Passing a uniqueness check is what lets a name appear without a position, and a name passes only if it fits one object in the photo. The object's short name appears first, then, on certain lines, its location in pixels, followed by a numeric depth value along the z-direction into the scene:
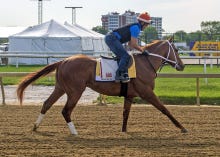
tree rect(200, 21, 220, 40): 86.34
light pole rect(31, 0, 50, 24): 65.62
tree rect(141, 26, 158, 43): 41.92
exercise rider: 10.92
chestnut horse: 10.93
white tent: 37.84
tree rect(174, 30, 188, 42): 57.38
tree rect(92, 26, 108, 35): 72.12
